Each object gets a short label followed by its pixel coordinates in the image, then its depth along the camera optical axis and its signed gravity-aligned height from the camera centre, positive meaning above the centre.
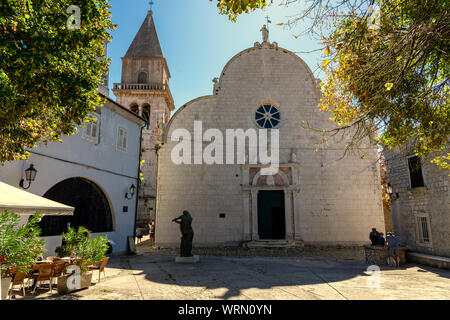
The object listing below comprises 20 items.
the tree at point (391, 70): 4.50 +2.73
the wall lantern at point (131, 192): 13.33 +0.93
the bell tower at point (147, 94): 26.67 +12.28
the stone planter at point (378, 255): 10.27 -1.66
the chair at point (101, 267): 6.54 -1.35
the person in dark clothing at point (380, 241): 11.17 -1.21
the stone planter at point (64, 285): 5.66 -1.53
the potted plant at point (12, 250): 4.23 -0.64
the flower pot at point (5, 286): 4.59 -1.28
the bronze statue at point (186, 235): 9.79 -0.86
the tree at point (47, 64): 4.49 +2.62
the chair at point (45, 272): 5.49 -1.24
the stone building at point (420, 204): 10.45 +0.35
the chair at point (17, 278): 5.09 -1.26
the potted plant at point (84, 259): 5.68 -1.05
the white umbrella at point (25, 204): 4.84 +0.14
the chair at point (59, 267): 5.80 -1.23
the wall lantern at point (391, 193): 12.64 +0.88
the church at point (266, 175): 14.89 +2.08
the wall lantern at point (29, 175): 8.34 +1.11
